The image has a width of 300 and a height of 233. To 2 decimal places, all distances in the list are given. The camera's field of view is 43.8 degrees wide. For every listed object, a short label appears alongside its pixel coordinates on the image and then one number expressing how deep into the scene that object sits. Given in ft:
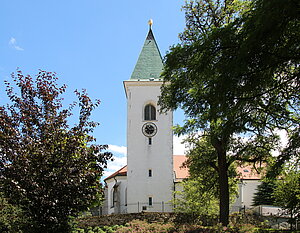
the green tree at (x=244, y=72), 28.37
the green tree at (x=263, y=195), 118.79
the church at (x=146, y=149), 106.22
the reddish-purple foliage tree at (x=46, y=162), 33.86
